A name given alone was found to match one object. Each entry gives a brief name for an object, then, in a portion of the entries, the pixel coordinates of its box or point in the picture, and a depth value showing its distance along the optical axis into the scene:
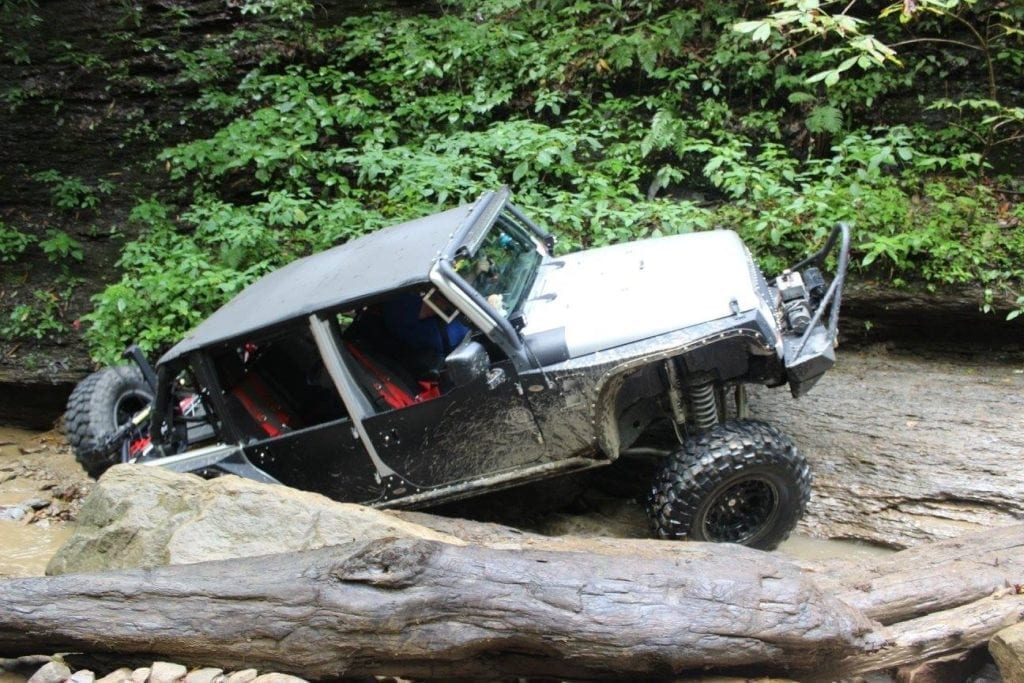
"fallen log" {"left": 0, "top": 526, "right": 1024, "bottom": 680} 3.13
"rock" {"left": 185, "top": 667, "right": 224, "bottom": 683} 3.10
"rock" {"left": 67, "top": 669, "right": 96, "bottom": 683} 3.11
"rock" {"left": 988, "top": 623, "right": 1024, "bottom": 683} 3.07
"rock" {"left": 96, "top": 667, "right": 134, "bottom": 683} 3.09
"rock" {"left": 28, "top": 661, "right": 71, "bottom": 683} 3.13
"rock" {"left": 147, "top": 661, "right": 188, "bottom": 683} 3.08
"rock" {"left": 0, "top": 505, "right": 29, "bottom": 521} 5.84
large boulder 3.84
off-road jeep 4.09
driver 4.68
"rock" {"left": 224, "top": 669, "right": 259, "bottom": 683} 3.11
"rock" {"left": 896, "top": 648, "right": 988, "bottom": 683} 3.38
